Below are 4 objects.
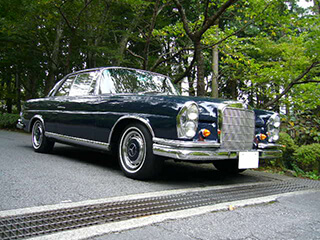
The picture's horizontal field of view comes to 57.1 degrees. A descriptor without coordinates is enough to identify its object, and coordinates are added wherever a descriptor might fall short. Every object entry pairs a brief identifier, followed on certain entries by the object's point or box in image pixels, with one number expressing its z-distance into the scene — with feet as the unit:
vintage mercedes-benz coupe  11.14
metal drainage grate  6.88
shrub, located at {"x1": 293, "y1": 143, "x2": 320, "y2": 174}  17.22
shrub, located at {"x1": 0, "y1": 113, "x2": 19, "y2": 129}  45.19
